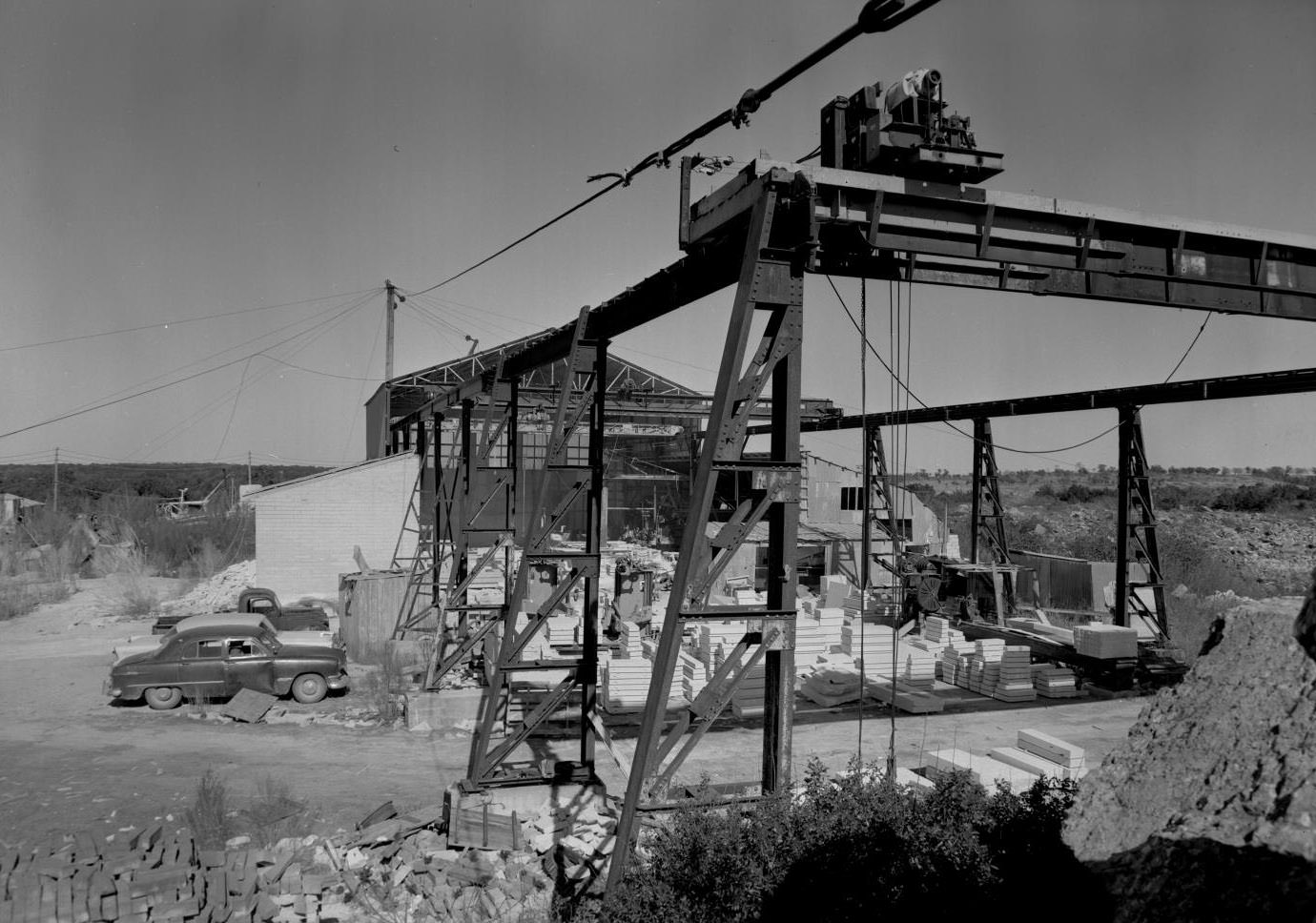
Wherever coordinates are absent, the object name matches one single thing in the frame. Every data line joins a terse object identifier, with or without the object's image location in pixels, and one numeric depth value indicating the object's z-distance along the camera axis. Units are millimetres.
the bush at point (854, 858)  5379
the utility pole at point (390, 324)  36719
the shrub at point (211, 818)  9305
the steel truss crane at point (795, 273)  6336
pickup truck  20172
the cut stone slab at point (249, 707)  14656
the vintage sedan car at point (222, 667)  15250
